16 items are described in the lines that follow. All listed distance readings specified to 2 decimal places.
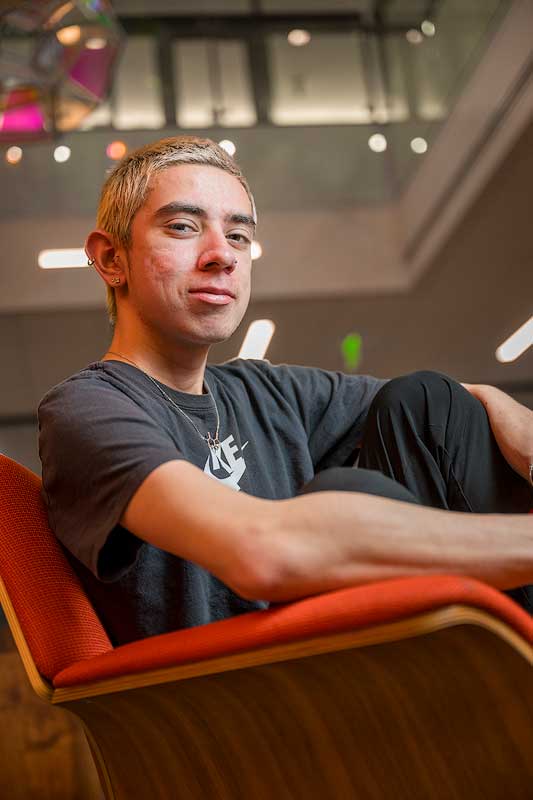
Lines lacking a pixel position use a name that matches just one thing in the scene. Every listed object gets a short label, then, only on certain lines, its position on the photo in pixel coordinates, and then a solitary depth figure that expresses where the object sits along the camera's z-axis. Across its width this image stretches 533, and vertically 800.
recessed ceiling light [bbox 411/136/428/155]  5.55
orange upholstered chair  0.70
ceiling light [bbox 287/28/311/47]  5.70
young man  0.78
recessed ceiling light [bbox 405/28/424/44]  5.40
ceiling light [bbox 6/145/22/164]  5.49
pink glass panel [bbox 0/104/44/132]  4.04
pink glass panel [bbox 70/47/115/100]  3.99
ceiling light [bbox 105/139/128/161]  5.48
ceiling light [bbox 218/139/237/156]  5.61
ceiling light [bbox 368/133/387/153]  5.74
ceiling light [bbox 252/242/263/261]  5.75
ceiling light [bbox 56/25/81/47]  3.66
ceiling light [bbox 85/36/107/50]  3.95
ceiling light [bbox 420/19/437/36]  5.26
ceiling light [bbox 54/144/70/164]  5.51
